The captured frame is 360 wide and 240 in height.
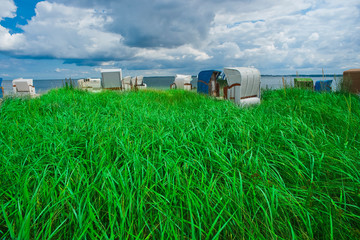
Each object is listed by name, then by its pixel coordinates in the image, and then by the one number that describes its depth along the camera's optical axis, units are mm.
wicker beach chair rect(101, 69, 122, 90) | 11055
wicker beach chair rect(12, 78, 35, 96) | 11970
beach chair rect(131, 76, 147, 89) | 15858
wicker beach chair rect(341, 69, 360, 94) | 6498
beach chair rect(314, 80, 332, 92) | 10484
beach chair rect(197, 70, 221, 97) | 8820
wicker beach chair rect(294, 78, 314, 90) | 9230
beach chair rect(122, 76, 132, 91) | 16989
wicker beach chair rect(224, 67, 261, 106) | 6359
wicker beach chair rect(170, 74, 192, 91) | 14516
